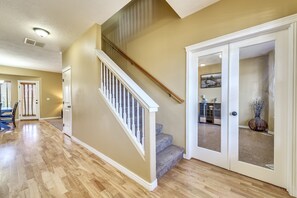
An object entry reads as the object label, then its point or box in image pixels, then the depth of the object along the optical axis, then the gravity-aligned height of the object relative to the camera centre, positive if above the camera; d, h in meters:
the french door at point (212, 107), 2.09 -0.16
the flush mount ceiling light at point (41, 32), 2.80 +1.43
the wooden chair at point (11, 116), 4.99 -0.71
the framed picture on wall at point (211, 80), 2.19 +0.29
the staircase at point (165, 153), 1.91 -0.93
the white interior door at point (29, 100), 6.89 -0.13
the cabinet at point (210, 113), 2.20 -0.27
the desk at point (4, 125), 4.77 -1.00
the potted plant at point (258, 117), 1.84 -0.29
